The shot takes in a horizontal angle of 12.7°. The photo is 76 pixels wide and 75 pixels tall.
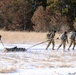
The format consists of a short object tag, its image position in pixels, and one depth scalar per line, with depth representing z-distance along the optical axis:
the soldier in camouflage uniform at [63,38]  23.49
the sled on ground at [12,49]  21.20
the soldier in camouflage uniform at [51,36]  23.92
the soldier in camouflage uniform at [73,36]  24.36
